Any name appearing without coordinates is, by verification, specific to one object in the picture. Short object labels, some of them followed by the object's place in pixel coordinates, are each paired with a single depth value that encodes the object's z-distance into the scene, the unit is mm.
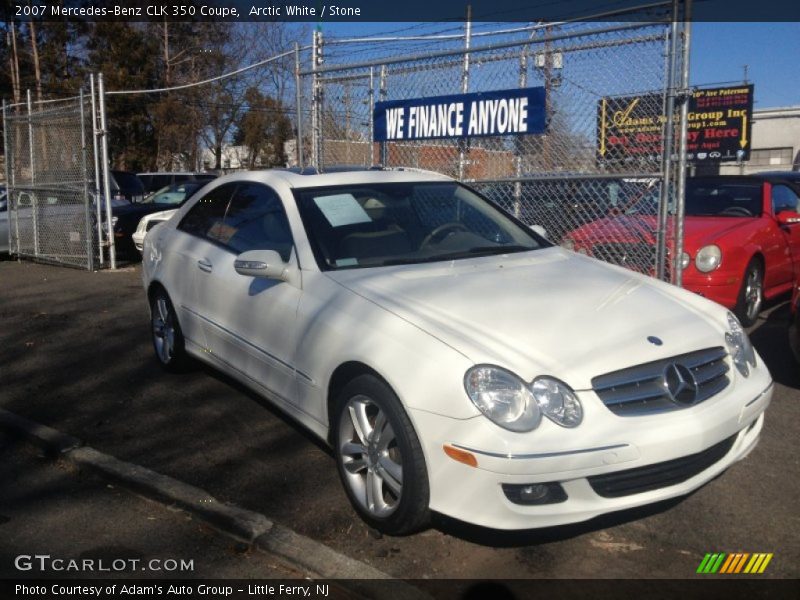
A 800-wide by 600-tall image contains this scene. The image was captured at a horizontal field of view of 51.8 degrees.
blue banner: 7328
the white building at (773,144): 35156
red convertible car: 7008
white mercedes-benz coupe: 3205
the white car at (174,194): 16344
